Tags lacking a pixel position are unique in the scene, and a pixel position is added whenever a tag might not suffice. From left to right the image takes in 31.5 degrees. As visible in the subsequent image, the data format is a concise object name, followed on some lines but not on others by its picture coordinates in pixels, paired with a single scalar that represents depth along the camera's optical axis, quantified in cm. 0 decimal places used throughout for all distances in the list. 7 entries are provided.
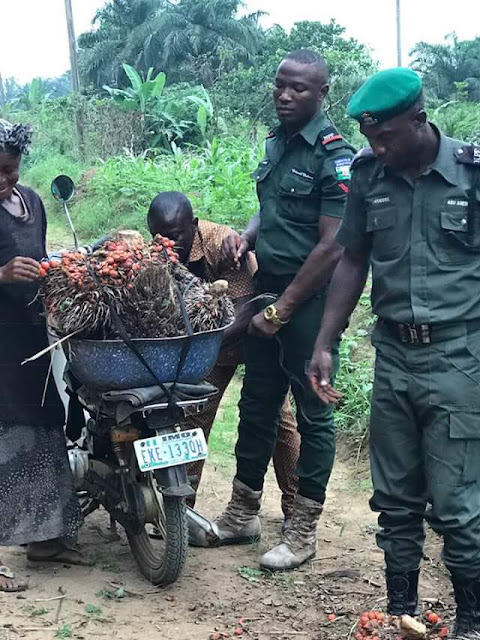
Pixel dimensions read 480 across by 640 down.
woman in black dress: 364
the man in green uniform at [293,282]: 366
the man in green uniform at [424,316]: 284
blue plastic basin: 327
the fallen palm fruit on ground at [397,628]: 288
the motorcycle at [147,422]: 330
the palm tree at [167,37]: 3391
